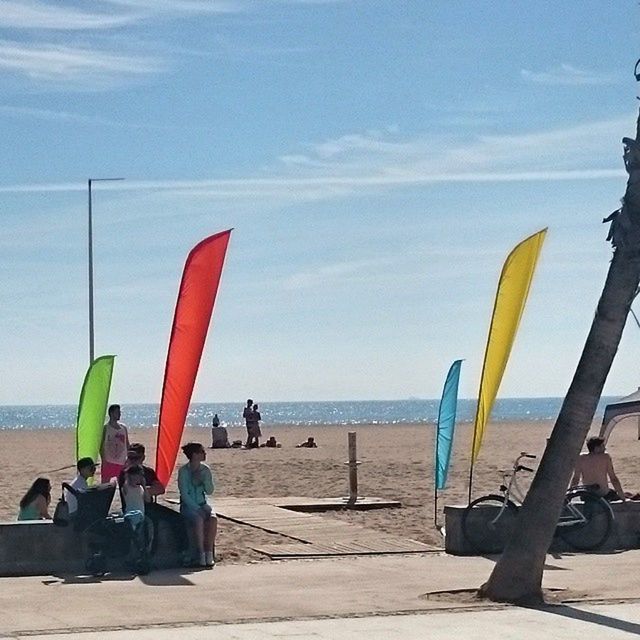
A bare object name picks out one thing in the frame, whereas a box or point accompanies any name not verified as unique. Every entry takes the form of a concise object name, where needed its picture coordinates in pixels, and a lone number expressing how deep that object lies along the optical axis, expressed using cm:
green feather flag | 1716
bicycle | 1494
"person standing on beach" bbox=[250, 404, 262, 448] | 4038
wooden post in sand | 1991
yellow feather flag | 1543
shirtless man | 1562
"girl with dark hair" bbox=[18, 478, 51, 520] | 1445
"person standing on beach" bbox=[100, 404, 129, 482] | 1733
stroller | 1324
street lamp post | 2245
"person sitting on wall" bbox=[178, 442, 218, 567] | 1376
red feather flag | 1506
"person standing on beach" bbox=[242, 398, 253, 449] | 4062
